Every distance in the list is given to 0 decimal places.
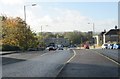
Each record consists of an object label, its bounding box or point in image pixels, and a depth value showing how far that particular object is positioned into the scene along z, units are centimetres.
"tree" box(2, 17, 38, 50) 5070
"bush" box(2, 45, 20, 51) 4432
